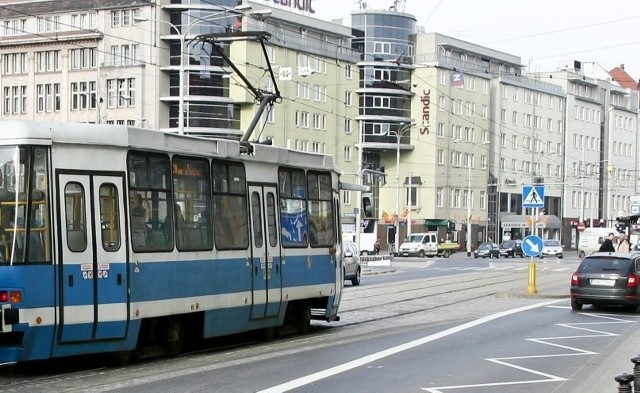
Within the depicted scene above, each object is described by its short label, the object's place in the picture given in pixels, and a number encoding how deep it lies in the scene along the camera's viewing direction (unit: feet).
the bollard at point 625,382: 28.17
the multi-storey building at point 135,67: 273.33
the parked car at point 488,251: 299.58
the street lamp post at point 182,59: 117.84
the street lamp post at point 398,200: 317.87
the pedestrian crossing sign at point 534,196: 110.11
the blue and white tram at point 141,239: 45.03
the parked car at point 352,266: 134.41
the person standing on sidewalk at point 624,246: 132.67
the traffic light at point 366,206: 72.47
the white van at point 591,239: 289.53
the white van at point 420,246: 301.43
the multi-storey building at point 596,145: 405.18
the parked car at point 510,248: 301.02
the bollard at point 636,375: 32.48
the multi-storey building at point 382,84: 334.03
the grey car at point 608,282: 88.53
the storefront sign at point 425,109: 338.75
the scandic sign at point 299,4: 298.23
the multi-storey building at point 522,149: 371.15
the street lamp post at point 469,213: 333.01
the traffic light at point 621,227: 208.03
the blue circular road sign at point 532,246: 107.04
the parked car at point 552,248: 293.02
